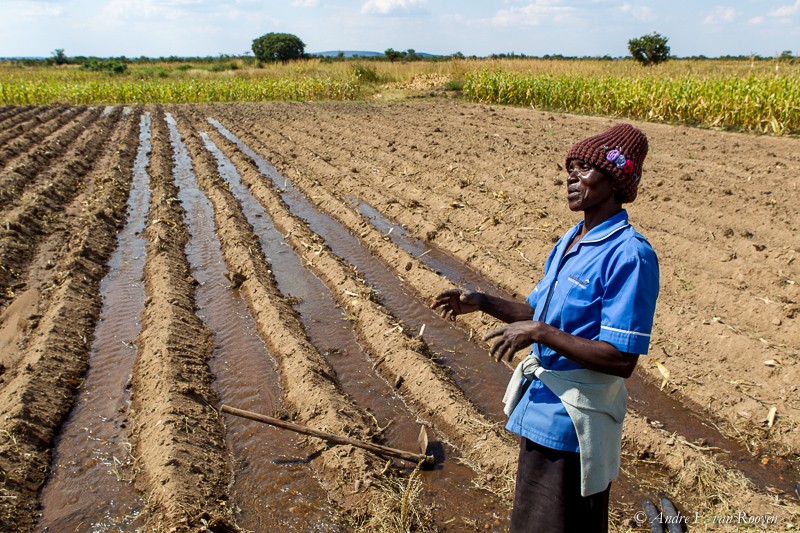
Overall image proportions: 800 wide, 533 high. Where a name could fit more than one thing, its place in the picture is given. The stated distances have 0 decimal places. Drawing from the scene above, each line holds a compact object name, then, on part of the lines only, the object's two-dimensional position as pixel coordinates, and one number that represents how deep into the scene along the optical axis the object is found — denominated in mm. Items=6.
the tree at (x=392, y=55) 53262
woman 1875
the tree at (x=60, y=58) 67350
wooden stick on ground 3891
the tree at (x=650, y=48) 29219
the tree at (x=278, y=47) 69750
